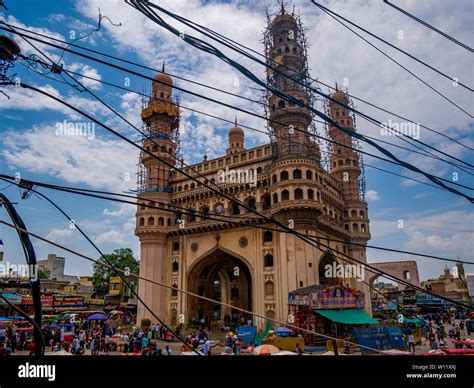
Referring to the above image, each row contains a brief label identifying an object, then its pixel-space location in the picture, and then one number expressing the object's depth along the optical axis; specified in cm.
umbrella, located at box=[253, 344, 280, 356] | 1657
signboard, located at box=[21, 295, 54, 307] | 3951
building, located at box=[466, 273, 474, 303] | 4609
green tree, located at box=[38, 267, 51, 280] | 6689
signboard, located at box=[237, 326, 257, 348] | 2573
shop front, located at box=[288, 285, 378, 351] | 2734
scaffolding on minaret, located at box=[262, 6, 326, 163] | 3881
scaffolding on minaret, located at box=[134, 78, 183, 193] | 4353
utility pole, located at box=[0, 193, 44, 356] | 692
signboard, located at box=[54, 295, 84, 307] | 4497
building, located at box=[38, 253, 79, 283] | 7600
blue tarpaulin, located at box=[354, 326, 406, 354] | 2119
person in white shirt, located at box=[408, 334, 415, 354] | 2460
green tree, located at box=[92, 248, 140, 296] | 6322
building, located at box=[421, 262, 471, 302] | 6835
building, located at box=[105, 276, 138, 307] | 6141
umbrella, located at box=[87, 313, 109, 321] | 3222
